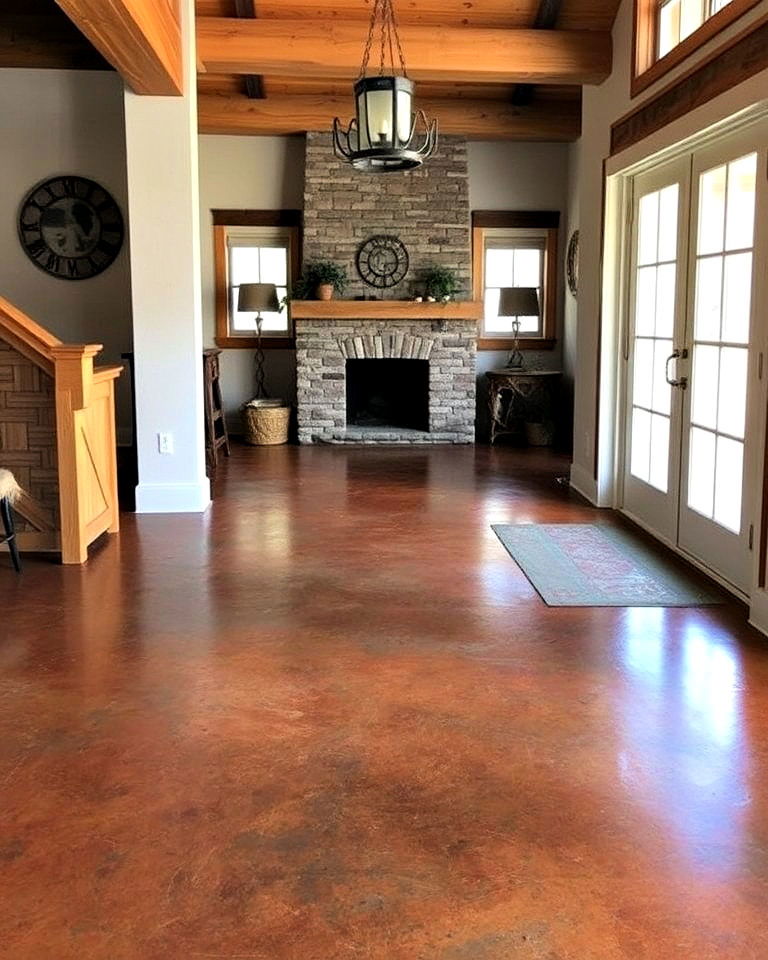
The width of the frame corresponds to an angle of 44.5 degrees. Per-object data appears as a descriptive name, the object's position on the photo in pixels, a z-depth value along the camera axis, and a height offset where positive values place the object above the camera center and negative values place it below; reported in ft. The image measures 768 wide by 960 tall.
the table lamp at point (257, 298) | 28.68 +1.54
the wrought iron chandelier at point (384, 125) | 13.20 +3.17
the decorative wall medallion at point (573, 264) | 29.09 +2.63
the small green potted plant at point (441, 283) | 29.50 +2.03
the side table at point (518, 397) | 29.63 -1.54
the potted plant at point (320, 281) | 29.37 +2.12
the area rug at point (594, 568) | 14.01 -3.62
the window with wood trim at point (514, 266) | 30.83 +2.72
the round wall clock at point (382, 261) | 29.94 +2.77
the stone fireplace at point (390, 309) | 29.55 +1.22
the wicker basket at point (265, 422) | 29.50 -2.29
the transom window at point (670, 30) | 14.25 +5.47
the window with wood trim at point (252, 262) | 30.50 +2.84
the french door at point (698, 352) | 13.85 -0.08
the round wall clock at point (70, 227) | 25.95 +3.38
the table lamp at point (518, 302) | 29.12 +1.42
